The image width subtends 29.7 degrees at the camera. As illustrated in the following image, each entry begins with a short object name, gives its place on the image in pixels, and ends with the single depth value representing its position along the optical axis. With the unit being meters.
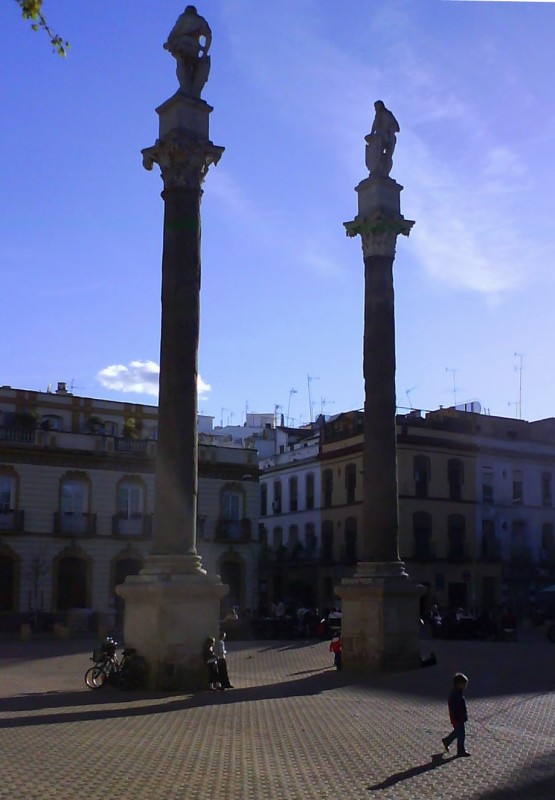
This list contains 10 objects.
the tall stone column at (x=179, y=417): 18.91
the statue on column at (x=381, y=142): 25.59
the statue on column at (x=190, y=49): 21.22
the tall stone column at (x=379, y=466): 23.00
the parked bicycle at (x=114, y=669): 18.98
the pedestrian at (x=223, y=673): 19.38
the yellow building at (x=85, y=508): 48.59
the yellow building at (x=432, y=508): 61.03
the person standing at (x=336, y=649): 24.11
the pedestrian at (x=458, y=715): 13.11
